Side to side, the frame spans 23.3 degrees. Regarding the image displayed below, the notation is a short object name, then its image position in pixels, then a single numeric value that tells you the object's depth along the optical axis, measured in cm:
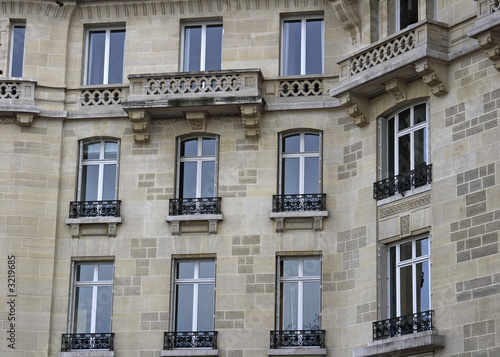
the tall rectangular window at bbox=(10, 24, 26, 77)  3206
